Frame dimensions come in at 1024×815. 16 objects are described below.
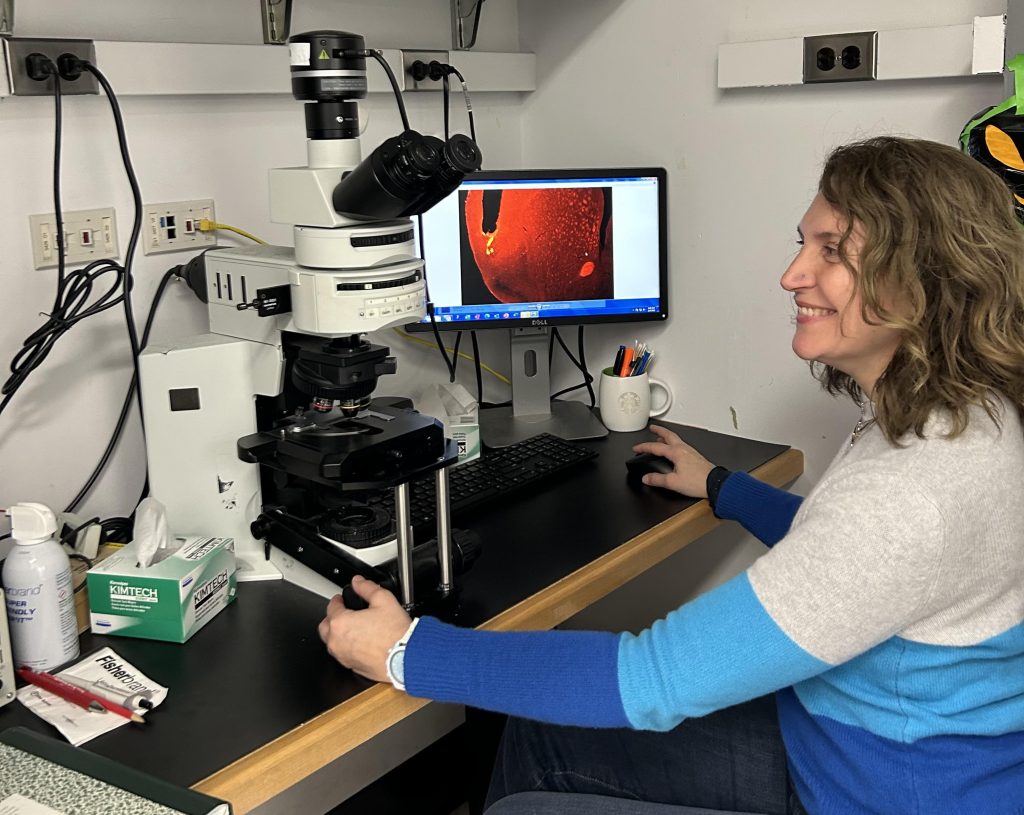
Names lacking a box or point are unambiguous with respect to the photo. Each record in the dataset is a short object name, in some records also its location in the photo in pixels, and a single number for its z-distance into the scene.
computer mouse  1.82
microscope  1.25
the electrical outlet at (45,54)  1.44
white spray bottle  1.19
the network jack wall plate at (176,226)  1.65
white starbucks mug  2.05
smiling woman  1.07
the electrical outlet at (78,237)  1.52
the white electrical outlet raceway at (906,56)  1.61
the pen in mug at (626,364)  2.06
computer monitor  1.96
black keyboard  1.62
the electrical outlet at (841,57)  1.74
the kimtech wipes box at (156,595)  1.28
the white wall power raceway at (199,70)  1.55
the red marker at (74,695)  1.13
